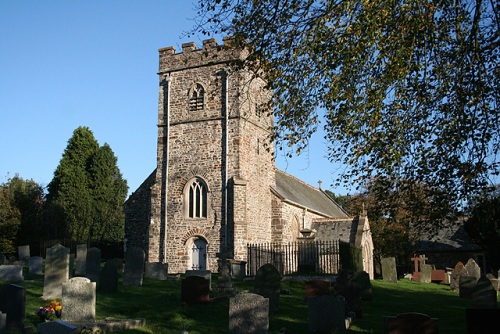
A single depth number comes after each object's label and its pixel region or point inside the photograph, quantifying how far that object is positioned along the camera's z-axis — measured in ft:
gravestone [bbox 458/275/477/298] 59.11
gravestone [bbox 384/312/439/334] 26.71
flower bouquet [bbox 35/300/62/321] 33.58
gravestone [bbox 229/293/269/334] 32.53
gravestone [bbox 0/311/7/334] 28.04
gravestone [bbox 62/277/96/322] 33.65
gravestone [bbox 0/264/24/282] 53.26
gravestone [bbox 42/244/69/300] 43.21
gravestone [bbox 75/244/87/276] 59.56
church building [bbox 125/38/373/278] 82.89
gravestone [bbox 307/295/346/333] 35.06
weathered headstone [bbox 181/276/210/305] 43.42
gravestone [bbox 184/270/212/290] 59.04
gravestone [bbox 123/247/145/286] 54.44
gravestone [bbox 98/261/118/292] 47.70
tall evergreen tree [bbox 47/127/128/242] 118.83
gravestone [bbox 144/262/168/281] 64.49
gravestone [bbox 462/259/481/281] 67.27
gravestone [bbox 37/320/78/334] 21.52
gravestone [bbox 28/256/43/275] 63.98
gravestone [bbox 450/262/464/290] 70.65
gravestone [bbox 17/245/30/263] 81.41
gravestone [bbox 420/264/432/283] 91.20
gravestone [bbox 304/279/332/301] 46.70
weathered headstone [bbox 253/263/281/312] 43.19
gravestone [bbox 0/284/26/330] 31.30
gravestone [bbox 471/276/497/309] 45.98
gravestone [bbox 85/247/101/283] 53.88
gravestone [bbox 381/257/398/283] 81.25
